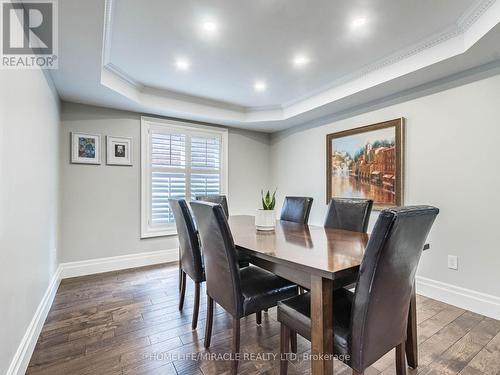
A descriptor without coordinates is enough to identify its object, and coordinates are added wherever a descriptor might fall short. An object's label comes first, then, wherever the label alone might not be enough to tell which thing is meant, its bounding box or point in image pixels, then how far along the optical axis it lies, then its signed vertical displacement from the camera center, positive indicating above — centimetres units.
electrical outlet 246 -72
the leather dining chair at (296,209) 268 -24
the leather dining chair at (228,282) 147 -63
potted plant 215 -27
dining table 112 -37
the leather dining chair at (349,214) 215 -24
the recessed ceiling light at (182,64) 260 +130
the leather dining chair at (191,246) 202 -49
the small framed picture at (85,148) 321 +49
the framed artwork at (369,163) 291 +32
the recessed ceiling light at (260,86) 316 +131
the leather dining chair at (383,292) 98 -45
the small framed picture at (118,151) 344 +50
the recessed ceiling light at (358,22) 193 +130
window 373 +34
